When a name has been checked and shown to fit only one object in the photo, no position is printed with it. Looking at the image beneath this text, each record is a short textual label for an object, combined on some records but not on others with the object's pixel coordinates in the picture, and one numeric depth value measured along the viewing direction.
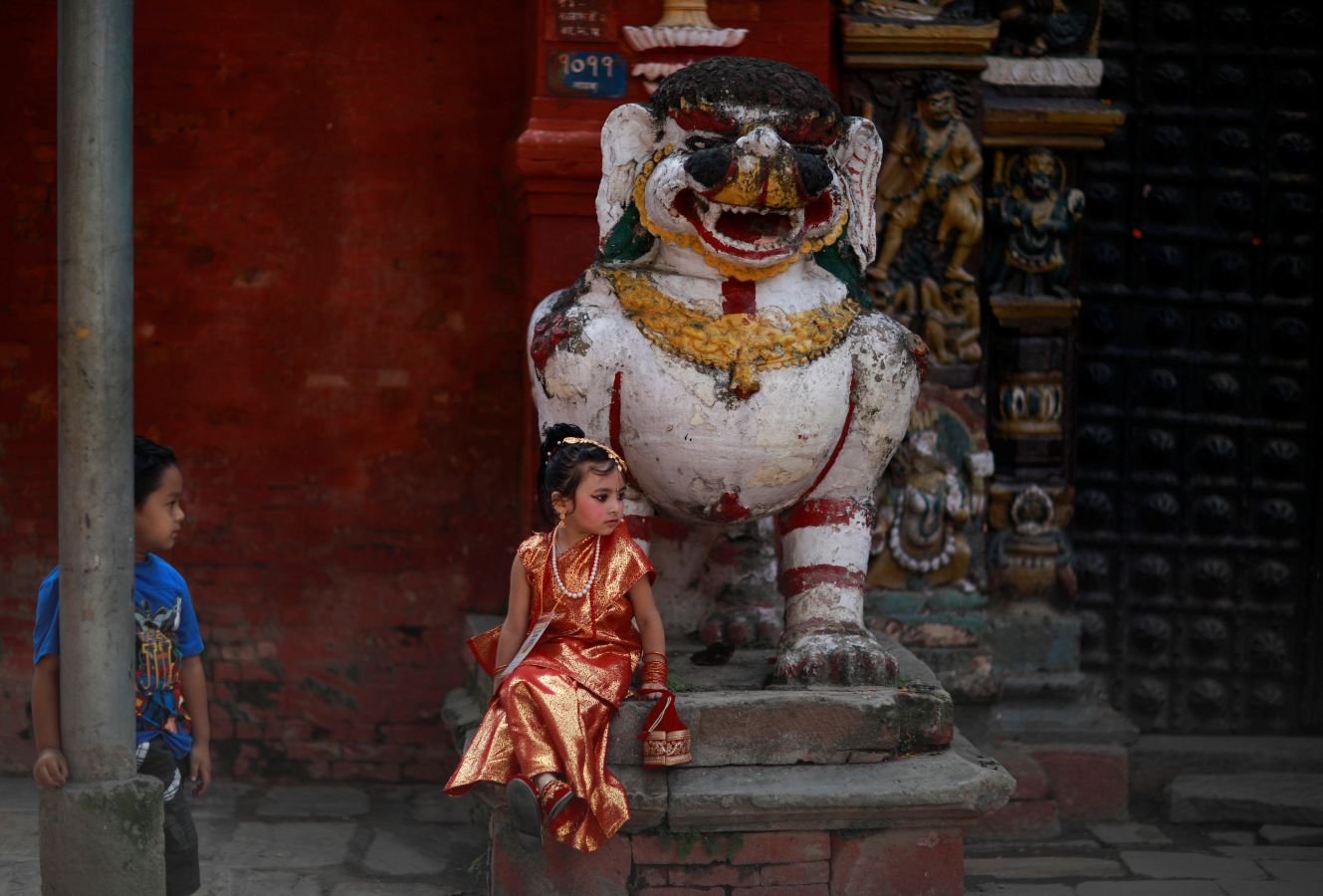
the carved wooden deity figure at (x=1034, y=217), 5.64
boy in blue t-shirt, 3.74
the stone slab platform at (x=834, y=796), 3.95
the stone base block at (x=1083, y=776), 5.52
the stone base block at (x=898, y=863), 4.09
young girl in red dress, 3.76
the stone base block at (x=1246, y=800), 5.55
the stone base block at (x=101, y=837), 3.55
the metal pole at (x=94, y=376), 3.49
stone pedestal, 3.96
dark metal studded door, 5.97
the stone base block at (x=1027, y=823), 5.45
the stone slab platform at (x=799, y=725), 4.02
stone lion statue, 4.04
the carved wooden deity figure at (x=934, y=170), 5.54
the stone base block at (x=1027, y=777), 5.45
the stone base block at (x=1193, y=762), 5.84
